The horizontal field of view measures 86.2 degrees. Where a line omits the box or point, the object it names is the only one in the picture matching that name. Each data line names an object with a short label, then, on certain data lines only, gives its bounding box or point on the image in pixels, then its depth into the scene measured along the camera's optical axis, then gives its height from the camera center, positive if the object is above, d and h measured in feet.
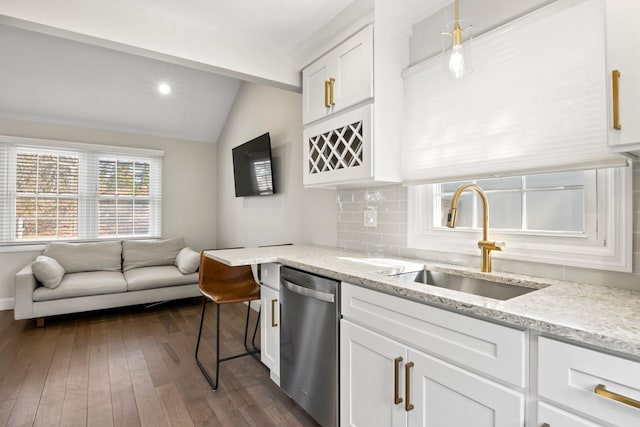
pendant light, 3.94 +1.92
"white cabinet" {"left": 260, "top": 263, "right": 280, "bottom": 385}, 7.17 -2.27
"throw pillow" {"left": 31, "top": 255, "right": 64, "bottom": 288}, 11.37 -1.97
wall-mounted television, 12.14 +1.78
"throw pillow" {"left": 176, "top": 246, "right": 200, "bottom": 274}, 13.96 -2.01
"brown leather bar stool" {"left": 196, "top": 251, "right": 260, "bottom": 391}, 8.08 -1.88
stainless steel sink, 5.05 -1.14
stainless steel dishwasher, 5.65 -2.31
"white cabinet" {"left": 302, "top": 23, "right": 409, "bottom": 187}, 6.57 +2.20
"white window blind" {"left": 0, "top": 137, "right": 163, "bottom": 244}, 13.61 +0.99
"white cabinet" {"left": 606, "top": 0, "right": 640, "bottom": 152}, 3.22 +1.36
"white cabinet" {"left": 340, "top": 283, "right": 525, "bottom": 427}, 3.51 -2.02
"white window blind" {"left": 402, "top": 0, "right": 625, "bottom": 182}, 4.50 +1.73
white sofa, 11.36 -2.40
